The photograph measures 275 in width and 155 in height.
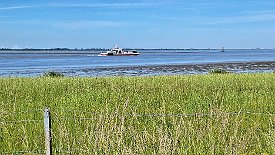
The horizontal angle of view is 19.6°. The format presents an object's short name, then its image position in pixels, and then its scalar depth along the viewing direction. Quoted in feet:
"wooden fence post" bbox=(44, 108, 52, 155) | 33.52
